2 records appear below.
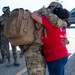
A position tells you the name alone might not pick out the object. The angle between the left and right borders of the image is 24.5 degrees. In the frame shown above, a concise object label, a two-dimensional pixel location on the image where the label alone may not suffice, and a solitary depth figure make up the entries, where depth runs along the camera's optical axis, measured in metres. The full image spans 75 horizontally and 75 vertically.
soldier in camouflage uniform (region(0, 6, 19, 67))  4.77
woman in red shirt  2.24
